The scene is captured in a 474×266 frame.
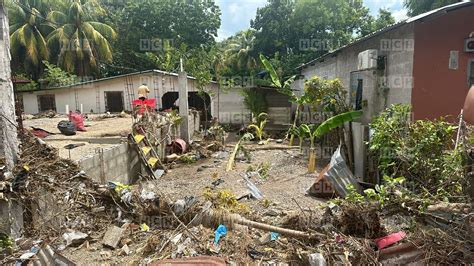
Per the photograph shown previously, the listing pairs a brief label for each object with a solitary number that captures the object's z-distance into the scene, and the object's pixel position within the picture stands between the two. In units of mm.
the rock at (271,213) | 5621
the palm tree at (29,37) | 22594
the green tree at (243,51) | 28281
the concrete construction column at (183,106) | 12203
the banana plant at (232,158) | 9461
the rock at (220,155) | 11506
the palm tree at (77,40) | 23188
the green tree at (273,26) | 24156
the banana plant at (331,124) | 7988
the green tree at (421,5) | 16370
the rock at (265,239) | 4508
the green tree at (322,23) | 22922
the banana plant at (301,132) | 10036
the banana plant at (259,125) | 14570
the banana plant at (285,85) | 12483
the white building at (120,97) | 19203
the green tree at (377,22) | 23953
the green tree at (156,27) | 26891
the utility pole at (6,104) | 4223
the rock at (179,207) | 5176
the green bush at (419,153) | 4934
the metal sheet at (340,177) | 6684
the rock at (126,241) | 4664
